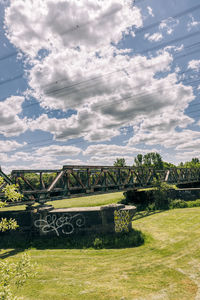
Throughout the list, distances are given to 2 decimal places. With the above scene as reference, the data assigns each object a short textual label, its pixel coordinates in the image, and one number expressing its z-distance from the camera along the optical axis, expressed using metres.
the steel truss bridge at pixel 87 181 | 17.92
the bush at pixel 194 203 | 31.29
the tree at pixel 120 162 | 127.73
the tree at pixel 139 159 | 129.88
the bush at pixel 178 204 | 31.61
